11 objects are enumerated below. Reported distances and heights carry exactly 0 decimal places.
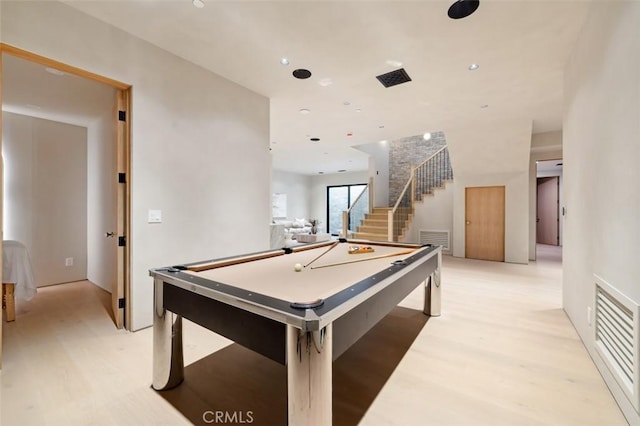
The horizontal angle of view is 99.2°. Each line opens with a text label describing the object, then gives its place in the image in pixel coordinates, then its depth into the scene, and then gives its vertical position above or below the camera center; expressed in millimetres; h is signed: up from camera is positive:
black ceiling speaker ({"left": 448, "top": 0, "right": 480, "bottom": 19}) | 2087 +1619
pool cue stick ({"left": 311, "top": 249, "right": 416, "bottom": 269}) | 2043 -385
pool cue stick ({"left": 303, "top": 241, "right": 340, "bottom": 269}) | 2168 -384
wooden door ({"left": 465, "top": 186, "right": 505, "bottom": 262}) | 6246 -214
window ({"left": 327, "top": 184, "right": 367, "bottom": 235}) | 12656 +407
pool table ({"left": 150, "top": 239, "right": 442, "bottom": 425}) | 1053 -450
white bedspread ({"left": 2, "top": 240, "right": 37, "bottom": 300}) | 2680 -561
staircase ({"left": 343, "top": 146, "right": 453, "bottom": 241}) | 7449 +351
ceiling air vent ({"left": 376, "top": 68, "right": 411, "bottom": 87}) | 3156 +1634
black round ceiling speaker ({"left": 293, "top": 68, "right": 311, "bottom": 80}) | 3125 +1640
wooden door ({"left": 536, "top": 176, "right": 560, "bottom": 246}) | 9227 +78
